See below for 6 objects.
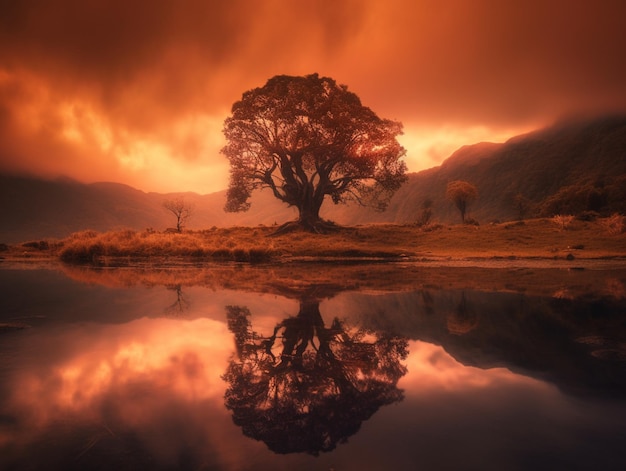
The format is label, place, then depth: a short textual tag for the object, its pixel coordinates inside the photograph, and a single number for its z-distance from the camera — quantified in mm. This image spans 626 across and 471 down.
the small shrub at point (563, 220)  37469
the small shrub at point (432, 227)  41638
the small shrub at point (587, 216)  40644
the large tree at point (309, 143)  42062
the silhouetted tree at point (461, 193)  102875
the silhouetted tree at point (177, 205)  55778
